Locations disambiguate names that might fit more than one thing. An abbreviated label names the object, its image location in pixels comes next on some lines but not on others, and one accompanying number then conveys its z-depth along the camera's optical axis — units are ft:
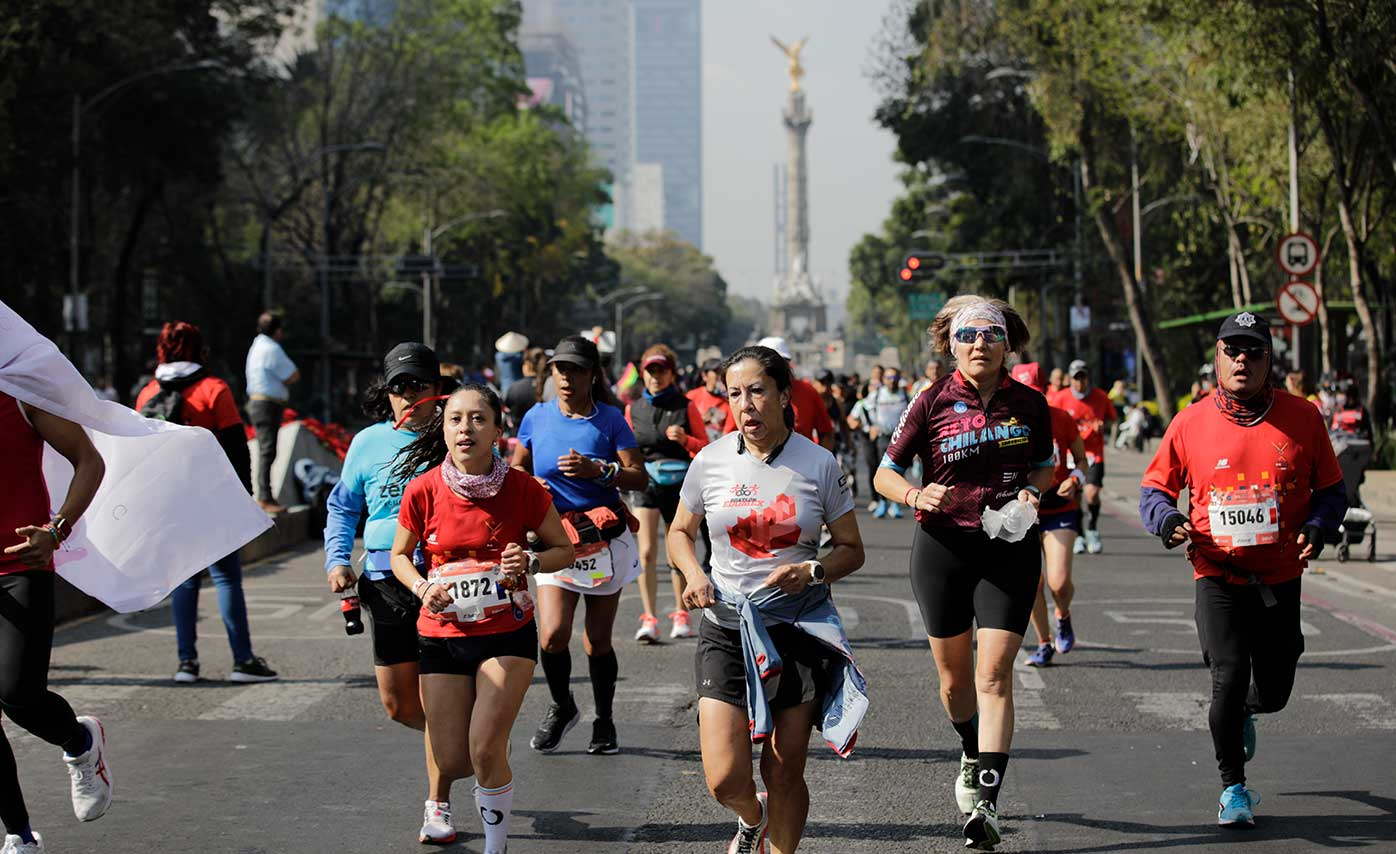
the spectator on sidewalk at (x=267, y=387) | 53.01
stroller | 51.49
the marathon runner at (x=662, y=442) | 37.45
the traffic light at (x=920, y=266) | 139.13
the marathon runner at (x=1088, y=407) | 46.83
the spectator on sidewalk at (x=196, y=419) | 31.32
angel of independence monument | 519.60
